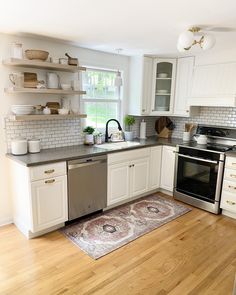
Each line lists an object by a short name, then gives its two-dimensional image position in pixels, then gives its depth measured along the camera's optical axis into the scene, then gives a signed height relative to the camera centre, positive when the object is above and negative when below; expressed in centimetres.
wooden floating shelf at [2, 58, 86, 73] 256 +41
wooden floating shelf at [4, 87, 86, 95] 262 +11
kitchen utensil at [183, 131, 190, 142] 397 -53
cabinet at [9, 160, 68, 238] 250 -105
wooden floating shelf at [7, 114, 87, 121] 265 -19
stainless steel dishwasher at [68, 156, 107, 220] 279 -102
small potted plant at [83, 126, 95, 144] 344 -46
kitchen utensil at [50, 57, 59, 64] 286 +51
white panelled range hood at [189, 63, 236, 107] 330 +29
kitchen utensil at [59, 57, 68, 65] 292 +49
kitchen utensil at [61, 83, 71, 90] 299 +18
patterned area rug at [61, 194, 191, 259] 255 -149
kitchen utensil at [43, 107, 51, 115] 292 -12
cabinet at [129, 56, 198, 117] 384 +29
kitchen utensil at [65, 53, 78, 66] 299 +51
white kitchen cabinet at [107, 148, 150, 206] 323 -102
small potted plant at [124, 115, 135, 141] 395 -33
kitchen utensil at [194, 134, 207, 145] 365 -52
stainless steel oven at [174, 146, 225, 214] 319 -102
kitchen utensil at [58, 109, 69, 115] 299 -12
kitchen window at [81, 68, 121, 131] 354 +7
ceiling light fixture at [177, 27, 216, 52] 218 +61
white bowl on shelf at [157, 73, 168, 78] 399 +48
